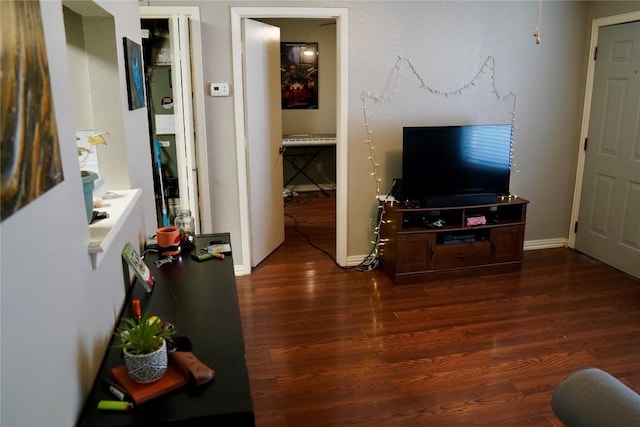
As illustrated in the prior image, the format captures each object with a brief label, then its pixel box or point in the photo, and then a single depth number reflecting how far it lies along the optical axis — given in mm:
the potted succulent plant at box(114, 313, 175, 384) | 1322
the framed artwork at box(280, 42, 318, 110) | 6672
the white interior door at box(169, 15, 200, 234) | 3496
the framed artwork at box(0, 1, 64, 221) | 866
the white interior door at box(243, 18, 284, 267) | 3926
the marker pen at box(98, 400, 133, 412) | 1262
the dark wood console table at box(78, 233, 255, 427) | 1241
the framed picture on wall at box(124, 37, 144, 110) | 2081
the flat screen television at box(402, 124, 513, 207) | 3811
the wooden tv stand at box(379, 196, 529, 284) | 3812
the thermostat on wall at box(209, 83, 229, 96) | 3676
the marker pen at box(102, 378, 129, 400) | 1296
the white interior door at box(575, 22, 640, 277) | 3910
